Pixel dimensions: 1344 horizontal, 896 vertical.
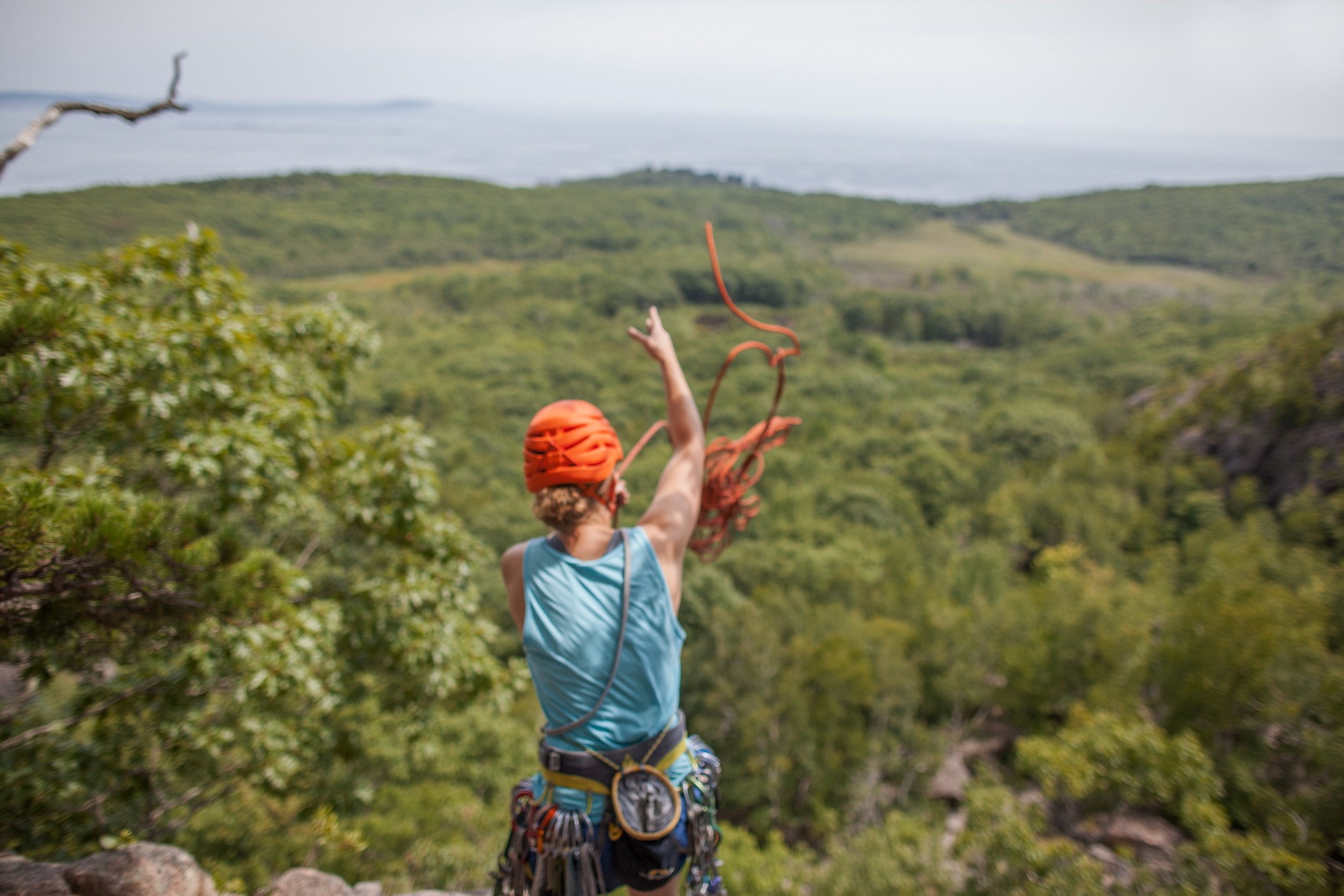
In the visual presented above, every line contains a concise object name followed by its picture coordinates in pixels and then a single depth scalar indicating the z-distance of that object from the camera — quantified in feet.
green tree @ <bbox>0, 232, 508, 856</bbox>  10.33
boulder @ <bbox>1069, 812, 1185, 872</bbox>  45.01
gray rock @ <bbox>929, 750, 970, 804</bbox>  68.49
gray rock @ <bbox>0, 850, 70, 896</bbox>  10.10
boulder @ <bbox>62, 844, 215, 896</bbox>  10.53
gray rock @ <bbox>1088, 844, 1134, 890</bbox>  27.84
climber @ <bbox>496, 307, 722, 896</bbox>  6.62
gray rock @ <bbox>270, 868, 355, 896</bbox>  12.60
